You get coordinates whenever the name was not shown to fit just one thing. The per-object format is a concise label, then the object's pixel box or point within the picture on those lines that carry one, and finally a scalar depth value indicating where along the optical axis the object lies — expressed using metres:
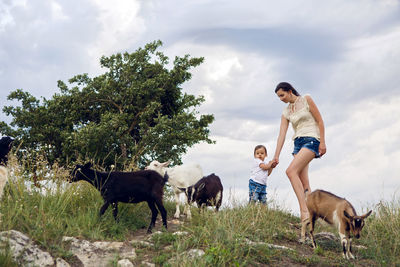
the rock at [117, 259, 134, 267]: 7.16
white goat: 11.11
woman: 8.95
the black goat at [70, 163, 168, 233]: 8.65
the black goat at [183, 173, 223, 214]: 10.26
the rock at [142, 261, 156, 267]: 7.16
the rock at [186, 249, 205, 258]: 7.14
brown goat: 7.88
